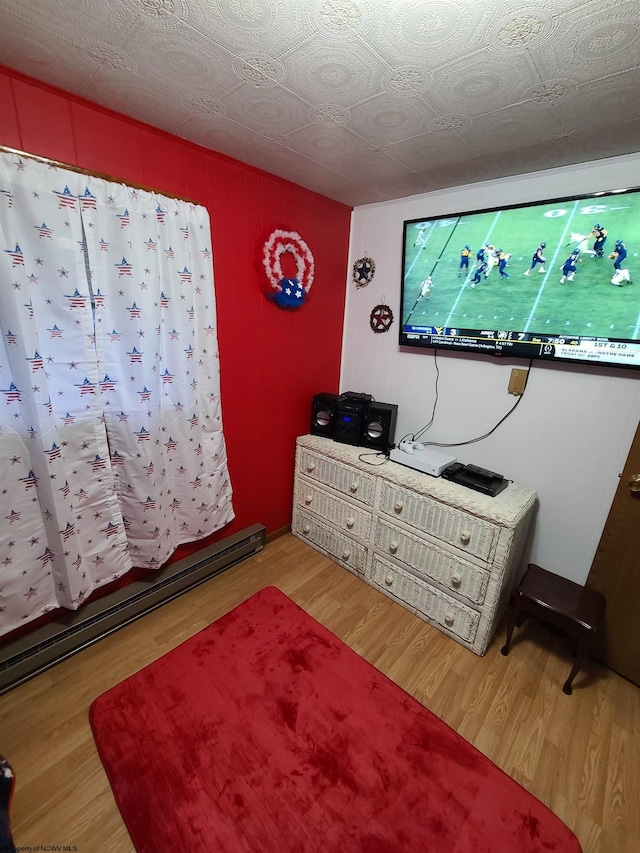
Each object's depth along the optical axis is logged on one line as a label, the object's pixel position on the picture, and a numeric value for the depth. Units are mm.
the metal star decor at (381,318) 2453
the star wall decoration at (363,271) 2488
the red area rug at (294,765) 1184
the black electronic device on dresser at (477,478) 1900
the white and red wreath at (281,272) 2084
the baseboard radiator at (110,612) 1568
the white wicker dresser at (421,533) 1775
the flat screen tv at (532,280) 1577
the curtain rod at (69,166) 1246
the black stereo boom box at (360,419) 2352
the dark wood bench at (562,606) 1604
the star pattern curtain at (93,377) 1348
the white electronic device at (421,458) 2076
